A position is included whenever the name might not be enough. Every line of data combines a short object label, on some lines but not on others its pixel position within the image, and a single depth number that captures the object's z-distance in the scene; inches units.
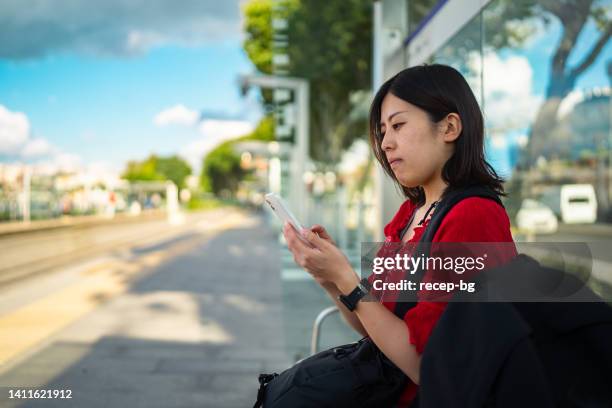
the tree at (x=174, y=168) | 3886.6
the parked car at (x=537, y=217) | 272.5
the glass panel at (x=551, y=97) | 150.8
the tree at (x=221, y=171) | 3221.0
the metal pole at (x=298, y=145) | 460.8
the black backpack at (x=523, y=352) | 37.0
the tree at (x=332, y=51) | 313.6
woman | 47.4
